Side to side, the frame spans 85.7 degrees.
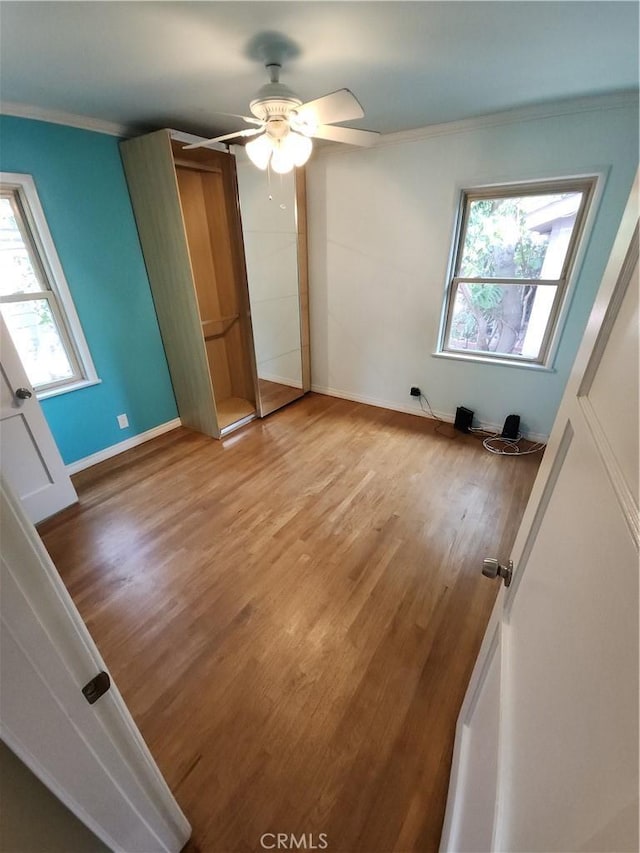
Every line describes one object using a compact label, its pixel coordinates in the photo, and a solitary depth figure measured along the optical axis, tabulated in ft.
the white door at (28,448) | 6.70
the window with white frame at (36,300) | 7.50
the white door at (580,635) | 1.19
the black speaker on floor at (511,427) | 10.13
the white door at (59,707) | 1.67
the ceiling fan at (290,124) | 5.09
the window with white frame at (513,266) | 8.43
